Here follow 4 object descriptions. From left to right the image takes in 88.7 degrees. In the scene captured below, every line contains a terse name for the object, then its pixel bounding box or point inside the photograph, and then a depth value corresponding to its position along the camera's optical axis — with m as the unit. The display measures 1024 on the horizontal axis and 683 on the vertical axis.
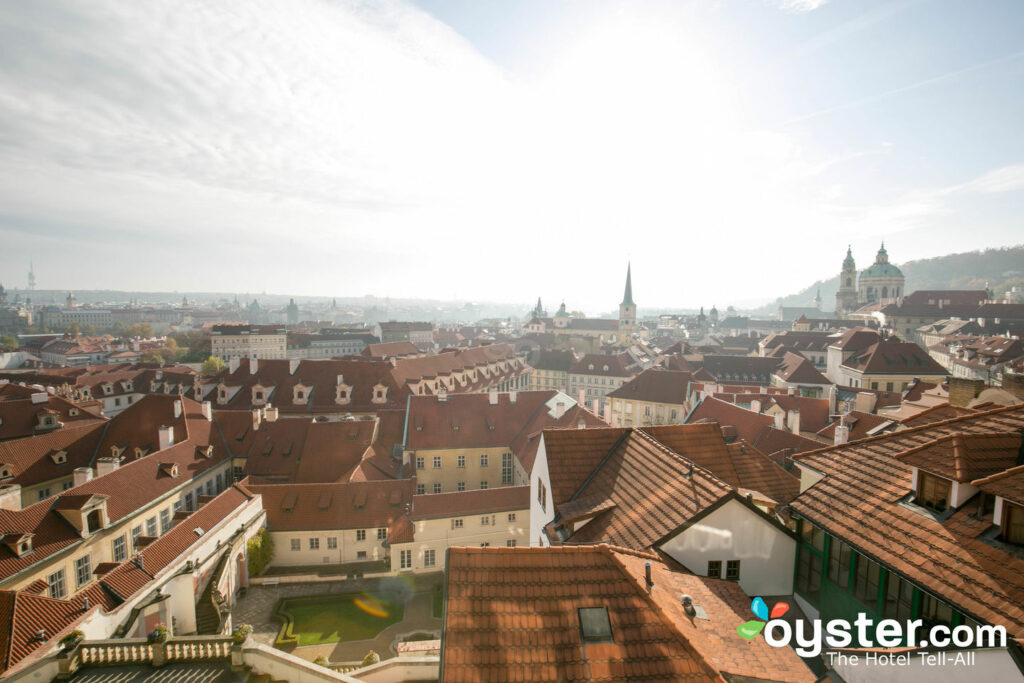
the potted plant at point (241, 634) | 17.53
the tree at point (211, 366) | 88.63
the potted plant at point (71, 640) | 16.47
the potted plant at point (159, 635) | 17.14
